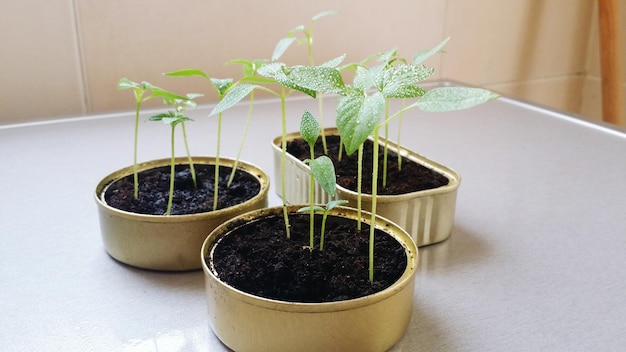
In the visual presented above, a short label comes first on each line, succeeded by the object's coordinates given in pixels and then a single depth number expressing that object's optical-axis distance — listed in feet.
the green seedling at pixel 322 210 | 1.82
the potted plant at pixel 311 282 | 1.53
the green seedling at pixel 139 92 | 1.93
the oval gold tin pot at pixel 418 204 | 2.15
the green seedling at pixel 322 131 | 2.47
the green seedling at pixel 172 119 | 1.96
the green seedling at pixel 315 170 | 1.55
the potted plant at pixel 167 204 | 2.01
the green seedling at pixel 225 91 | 1.68
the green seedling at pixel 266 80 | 1.58
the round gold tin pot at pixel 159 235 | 2.00
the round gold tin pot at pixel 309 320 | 1.52
